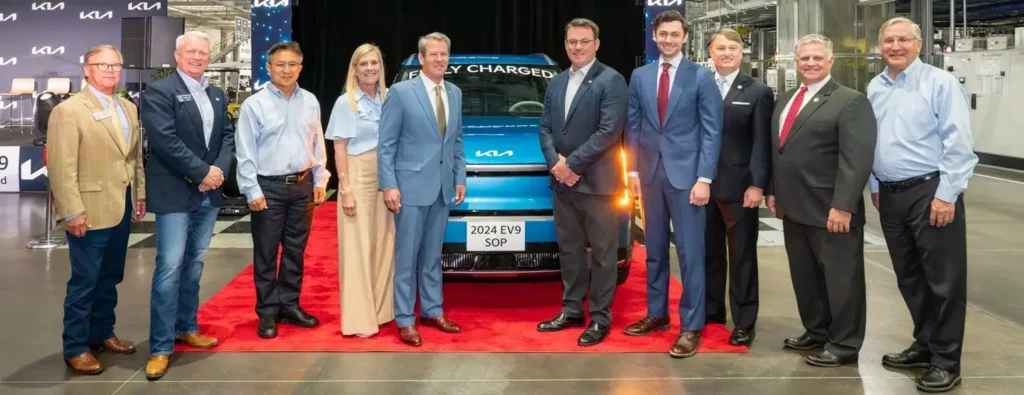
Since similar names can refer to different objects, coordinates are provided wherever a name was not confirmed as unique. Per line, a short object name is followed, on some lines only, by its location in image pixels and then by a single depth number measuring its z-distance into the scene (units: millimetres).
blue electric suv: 4316
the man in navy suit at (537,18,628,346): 4051
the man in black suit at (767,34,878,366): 3596
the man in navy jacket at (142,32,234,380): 3664
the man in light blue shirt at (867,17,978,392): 3441
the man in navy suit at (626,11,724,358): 3932
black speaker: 9766
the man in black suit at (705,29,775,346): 4008
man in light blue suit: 4027
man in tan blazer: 3537
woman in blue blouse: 4121
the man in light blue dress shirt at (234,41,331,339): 4066
